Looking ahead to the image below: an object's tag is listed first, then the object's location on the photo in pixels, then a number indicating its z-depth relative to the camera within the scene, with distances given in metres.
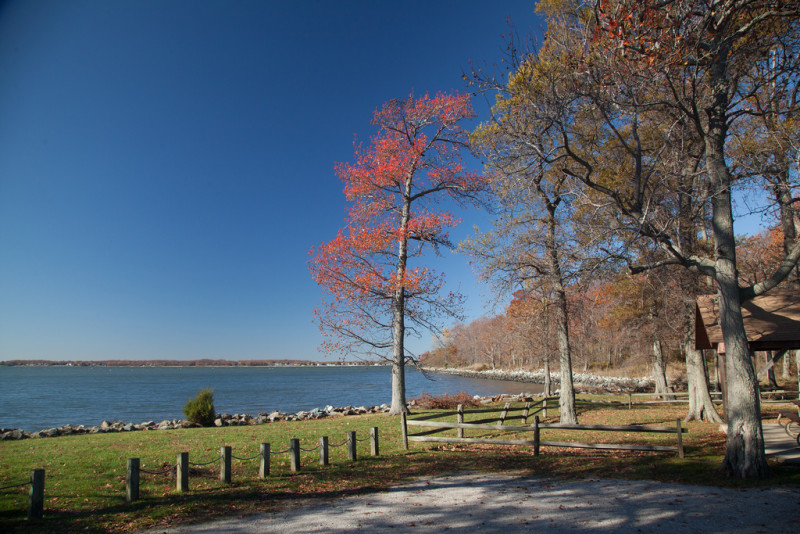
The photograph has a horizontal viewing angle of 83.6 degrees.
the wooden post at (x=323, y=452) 10.98
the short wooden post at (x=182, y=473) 8.51
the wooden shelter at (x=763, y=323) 11.74
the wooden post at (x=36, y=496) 6.94
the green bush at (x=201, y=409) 20.52
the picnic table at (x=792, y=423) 10.25
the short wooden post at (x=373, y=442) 12.07
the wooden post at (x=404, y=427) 12.97
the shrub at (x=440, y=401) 24.81
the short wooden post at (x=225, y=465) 9.14
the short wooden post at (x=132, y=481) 7.90
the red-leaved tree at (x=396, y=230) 19.45
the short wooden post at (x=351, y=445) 11.63
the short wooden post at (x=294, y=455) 10.23
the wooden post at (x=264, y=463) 9.73
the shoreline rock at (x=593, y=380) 42.94
